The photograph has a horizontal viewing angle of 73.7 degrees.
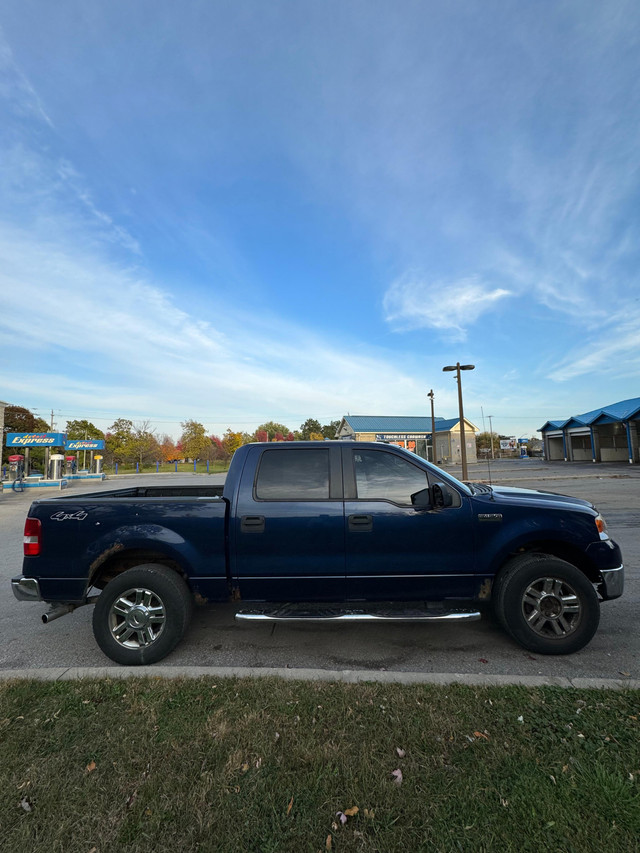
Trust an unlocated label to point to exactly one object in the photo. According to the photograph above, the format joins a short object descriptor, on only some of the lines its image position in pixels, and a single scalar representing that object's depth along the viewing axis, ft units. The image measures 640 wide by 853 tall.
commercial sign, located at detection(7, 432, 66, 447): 102.58
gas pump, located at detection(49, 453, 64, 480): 97.81
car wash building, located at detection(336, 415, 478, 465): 163.12
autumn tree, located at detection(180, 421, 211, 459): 190.29
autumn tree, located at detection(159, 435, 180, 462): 222.89
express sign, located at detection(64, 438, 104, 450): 122.72
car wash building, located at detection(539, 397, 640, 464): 132.28
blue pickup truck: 11.93
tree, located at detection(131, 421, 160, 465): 176.35
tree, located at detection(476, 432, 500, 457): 305.79
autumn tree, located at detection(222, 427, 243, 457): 219.61
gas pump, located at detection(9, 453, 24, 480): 90.84
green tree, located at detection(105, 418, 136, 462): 174.70
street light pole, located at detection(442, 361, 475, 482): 70.69
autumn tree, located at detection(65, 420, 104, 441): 193.63
